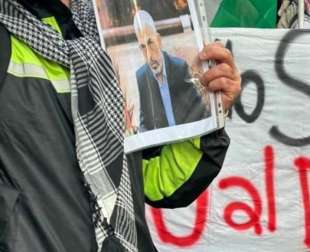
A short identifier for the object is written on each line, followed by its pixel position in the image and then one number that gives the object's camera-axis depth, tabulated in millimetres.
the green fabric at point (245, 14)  6398
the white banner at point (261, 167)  6242
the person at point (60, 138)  2385
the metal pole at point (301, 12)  6395
